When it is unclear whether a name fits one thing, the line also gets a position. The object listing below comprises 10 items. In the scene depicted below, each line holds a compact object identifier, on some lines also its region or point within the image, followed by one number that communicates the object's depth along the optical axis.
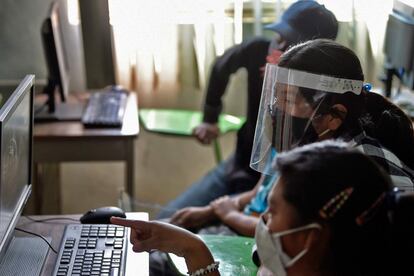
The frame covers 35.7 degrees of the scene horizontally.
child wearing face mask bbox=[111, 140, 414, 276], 1.05
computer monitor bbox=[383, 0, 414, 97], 2.45
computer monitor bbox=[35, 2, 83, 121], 2.31
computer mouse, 1.59
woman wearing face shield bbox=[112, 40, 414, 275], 1.37
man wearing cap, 2.00
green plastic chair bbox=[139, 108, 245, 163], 2.75
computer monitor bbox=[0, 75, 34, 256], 1.28
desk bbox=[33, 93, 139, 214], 2.33
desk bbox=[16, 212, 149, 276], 1.42
